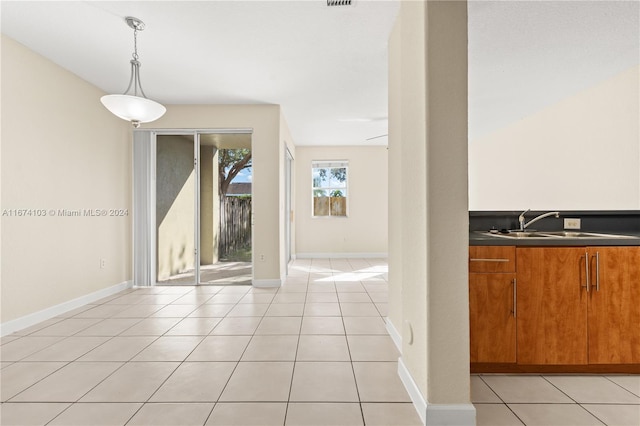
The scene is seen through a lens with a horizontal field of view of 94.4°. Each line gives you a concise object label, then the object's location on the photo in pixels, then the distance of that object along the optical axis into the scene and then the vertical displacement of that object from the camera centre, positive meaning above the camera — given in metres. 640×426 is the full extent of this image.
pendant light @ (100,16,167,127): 2.51 +0.94
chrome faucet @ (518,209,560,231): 2.44 -0.06
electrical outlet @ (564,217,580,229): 2.52 -0.10
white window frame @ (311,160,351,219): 7.39 +1.14
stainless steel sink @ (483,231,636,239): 2.32 -0.18
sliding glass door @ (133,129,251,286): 4.52 +0.18
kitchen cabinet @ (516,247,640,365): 1.94 -0.64
